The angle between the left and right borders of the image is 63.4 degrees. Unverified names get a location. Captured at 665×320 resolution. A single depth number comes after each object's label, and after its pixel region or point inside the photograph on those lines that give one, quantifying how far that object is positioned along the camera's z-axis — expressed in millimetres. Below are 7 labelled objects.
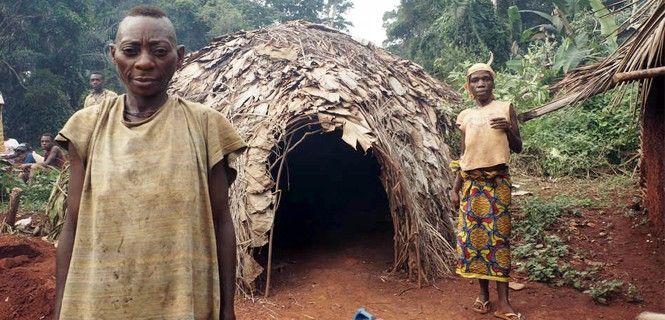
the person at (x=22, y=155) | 11570
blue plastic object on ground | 3019
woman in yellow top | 3957
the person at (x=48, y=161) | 10180
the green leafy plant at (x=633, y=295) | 4390
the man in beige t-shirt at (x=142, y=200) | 1563
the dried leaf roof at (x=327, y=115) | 4801
